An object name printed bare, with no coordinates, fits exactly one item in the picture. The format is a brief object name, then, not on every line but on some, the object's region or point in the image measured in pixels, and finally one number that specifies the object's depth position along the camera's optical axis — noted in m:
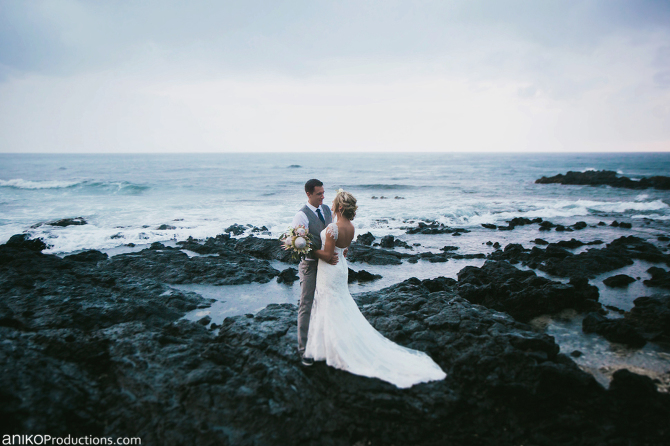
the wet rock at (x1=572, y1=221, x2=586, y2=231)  18.79
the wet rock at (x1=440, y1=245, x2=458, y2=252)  14.42
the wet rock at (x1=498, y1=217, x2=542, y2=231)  19.17
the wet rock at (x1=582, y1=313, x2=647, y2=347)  6.10
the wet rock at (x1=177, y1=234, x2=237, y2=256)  13.44
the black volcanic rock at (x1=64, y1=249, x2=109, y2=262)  11.69
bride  4.93
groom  5.36
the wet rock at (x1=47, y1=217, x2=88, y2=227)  19.31
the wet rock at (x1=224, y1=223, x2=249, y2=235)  18.89
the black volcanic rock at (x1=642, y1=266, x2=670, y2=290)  9.28
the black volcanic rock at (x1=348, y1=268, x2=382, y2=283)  10.63
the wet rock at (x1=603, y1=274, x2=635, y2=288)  9.53
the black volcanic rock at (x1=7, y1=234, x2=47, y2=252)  12.16
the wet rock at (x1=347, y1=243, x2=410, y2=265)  12.69
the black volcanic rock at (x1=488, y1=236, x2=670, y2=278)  10.84
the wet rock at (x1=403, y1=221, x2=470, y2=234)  18.34
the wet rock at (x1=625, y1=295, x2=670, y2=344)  6.35
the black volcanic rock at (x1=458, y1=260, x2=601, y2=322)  7.61
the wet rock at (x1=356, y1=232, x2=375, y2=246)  16.06
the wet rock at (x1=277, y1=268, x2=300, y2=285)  10.30
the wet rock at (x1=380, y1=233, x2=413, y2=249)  15.40
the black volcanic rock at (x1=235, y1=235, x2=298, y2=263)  13.19
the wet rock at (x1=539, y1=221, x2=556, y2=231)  18.82
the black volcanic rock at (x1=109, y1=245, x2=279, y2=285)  10.34
